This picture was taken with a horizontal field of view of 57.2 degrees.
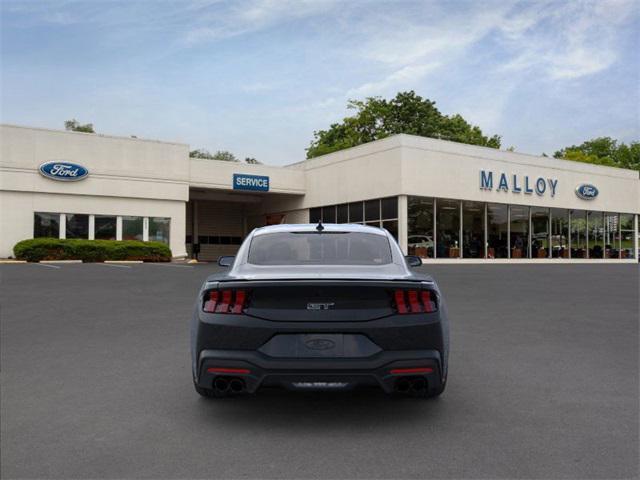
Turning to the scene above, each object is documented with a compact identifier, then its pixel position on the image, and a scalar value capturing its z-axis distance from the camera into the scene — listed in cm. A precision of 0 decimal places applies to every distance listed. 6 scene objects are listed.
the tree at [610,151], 8131
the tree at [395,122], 5675
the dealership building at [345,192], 3055
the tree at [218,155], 7890
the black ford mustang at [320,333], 390
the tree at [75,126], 7019
